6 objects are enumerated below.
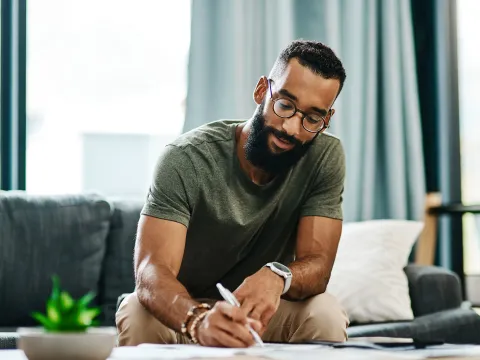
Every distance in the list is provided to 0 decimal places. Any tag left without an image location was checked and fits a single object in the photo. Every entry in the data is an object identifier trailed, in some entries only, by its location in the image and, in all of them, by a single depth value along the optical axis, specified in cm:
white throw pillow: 282
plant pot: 150
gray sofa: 278
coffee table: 163
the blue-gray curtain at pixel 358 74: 336
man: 212
